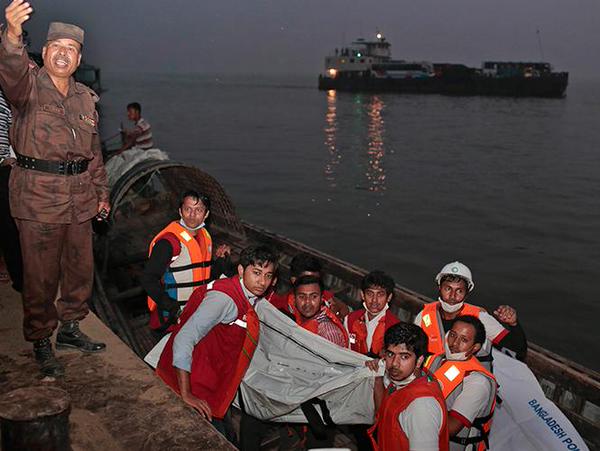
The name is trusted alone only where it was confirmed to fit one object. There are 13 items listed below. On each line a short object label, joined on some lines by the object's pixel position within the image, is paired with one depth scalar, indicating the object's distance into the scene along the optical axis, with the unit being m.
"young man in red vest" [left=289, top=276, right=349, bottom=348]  4.65
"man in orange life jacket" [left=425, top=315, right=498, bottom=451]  3.56
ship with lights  87.00
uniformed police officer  3.34
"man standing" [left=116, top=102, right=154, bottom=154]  11.62
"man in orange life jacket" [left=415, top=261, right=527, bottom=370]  4.68
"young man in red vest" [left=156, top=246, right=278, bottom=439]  3.64
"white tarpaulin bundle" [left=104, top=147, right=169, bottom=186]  9.47
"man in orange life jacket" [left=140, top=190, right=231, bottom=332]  4.81
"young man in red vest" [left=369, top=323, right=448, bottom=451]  2.91
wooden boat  5.08
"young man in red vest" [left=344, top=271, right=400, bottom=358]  4.85
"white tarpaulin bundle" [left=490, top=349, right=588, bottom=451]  4.32
